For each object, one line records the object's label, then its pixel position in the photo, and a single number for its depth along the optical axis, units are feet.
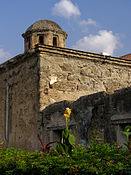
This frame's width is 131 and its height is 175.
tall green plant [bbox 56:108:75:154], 13.68
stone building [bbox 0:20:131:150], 24.41
